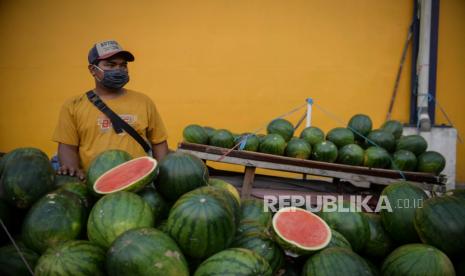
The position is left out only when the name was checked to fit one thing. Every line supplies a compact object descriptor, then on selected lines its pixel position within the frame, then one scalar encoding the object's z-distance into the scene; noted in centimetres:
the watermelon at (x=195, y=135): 443
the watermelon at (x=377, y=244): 183
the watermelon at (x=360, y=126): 451
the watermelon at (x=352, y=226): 180
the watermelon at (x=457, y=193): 188
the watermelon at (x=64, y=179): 215
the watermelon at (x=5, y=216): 175
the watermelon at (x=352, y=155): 409
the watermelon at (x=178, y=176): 191
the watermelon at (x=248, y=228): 169
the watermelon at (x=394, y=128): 466
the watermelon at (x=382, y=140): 434
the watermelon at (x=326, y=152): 412
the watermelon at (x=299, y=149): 417
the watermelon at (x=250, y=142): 427
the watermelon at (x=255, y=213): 191
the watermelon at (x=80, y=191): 185
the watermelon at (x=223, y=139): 430
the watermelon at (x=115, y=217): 158
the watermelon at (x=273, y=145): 423
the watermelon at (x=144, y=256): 137
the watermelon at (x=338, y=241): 165
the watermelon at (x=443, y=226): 167
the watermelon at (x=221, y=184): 213
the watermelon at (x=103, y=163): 197
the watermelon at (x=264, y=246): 155
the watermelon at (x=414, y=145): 435
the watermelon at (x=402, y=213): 184
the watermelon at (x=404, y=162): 414
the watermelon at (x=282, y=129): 459
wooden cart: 394
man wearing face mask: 307
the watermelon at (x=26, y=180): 183
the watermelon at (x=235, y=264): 135
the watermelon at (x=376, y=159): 407
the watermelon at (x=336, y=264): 144
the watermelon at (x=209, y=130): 455
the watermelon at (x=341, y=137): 432
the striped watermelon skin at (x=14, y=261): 153
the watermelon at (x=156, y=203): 182
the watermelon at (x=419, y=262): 152
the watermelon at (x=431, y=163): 414
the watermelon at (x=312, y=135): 440
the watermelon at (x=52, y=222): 164
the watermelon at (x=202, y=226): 149
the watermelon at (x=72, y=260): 141
